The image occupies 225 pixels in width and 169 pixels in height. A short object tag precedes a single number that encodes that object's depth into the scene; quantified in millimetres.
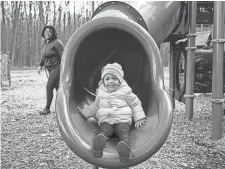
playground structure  2225
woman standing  5332
